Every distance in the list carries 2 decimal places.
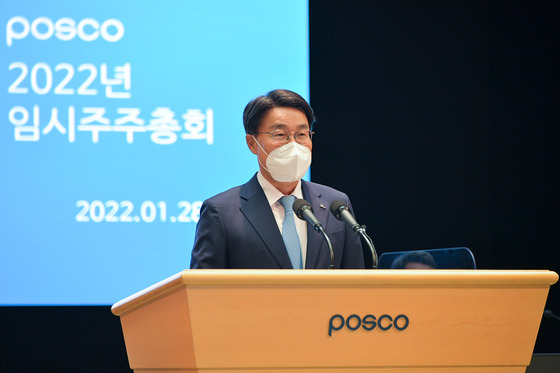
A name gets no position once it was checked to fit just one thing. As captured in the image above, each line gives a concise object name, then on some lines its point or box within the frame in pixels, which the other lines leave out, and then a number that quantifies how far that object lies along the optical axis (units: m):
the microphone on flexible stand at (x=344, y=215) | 4.63
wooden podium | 4.34
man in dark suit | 4.95
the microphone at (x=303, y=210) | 4.68
